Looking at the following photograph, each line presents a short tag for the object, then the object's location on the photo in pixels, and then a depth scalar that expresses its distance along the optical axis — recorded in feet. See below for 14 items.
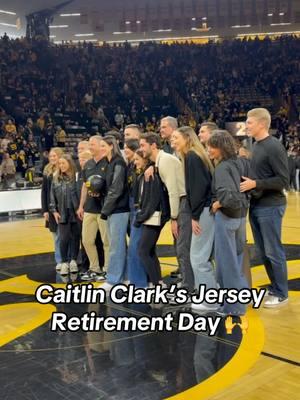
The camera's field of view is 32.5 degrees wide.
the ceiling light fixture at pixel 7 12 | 78.44
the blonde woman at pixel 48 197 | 20.77
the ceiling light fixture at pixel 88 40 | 88.36
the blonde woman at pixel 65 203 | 20.15
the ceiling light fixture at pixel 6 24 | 81.75
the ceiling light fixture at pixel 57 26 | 85.24
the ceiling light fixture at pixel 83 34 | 86.89
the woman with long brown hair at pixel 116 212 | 17.11
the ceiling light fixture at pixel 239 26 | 85.71
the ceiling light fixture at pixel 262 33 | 88.25
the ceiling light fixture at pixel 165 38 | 88.29
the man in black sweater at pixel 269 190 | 14.52
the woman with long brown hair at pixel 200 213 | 14.30
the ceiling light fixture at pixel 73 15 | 83.43
